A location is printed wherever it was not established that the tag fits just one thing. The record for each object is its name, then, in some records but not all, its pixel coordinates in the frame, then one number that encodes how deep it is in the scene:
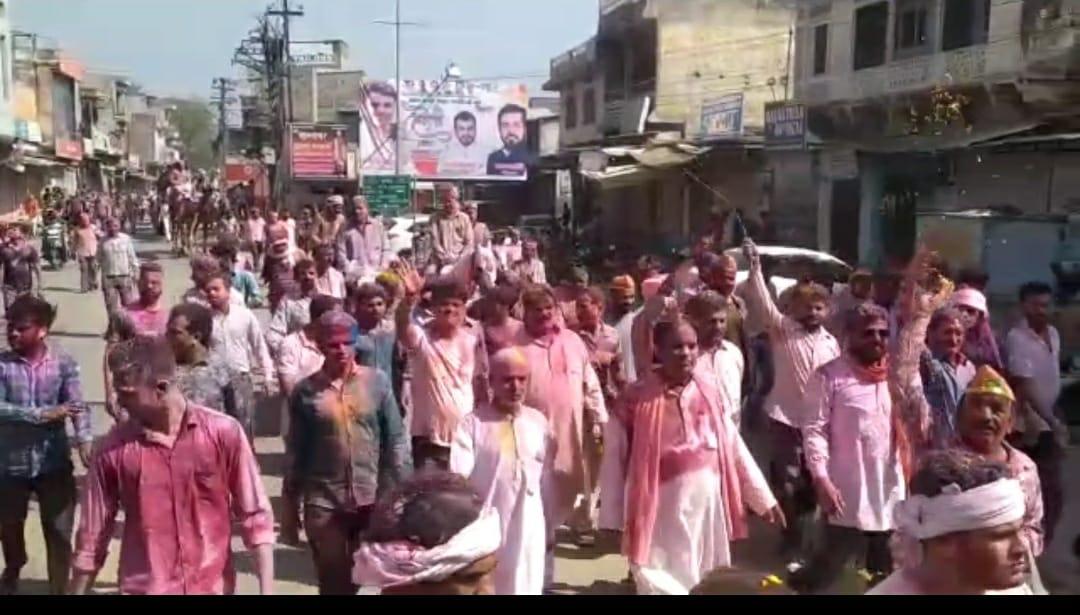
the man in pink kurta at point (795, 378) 5.67
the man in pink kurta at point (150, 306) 6.07
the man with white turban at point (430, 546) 2.38
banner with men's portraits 32.19
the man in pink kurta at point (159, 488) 3.31
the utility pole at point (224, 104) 37.31
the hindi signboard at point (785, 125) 19.83
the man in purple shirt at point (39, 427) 4.73
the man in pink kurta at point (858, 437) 4.57
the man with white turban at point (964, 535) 2.30
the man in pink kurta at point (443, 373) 5.60
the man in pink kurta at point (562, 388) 5.22
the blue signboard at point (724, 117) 21.96
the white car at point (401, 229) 19.80
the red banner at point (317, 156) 35.44
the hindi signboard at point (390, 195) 26.62
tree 48.53
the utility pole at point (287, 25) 27.58
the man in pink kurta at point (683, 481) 4.28
